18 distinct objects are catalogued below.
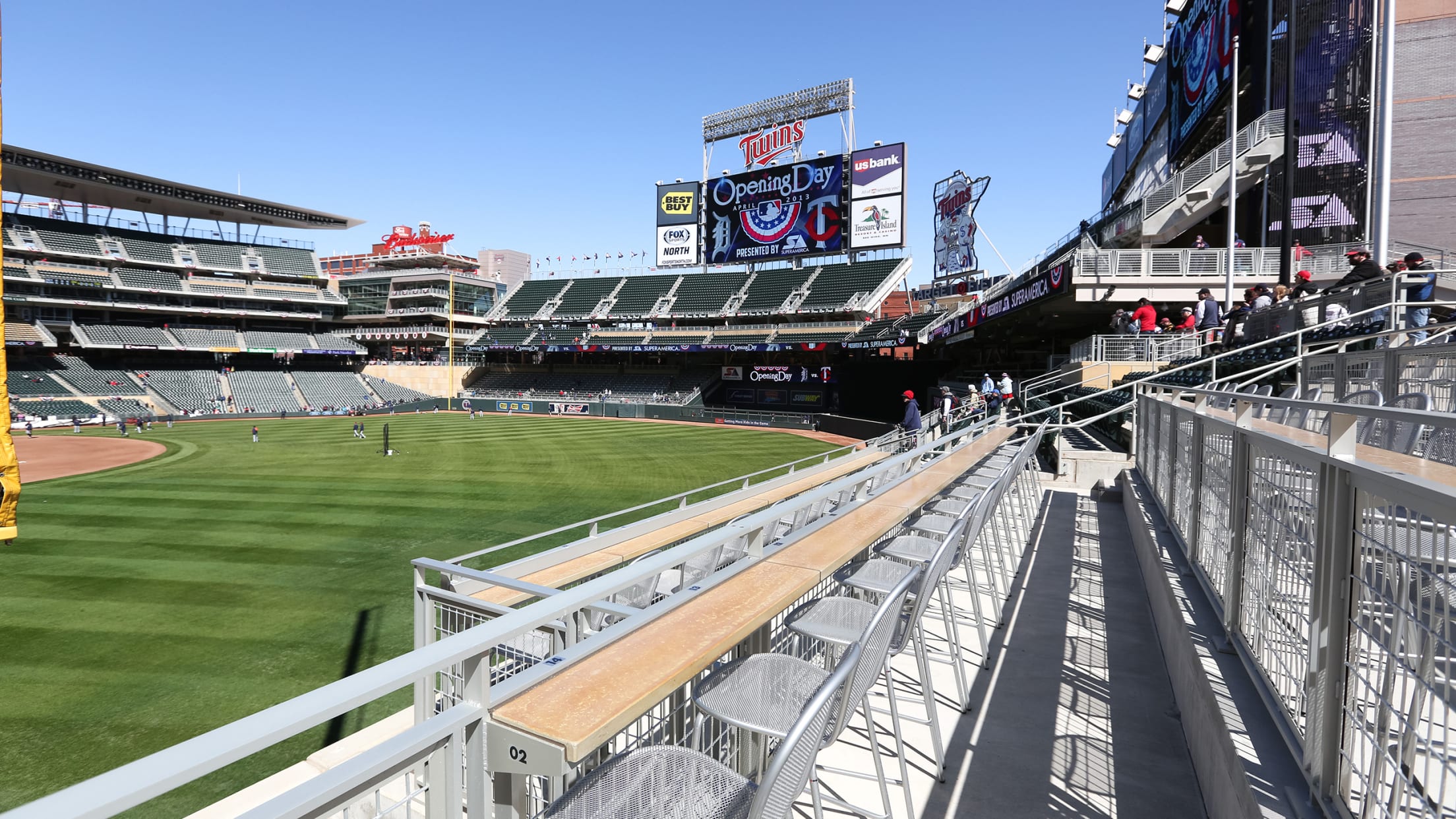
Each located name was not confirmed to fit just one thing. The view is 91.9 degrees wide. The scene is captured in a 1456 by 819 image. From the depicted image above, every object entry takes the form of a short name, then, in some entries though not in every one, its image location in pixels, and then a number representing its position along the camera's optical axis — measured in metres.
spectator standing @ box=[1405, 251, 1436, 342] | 8.77
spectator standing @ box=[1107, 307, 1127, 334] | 19.62
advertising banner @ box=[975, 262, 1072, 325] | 21.30
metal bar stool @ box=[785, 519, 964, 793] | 3.04
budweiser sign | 80.94
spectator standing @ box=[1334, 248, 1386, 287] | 10.60
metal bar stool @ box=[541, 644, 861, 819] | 1.67
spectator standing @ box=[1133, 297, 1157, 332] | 18.27
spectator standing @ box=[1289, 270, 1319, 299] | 14.02
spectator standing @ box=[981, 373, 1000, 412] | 15.99
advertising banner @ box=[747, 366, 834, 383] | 46.62
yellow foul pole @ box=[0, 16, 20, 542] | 5.21
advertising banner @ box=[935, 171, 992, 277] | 37.44
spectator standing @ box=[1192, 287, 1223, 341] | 16.62
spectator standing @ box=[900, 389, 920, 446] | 14.88
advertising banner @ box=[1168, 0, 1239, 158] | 24.19
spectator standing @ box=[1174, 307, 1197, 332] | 18.55
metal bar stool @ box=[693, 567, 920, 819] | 2.30
